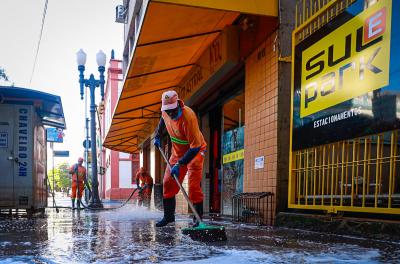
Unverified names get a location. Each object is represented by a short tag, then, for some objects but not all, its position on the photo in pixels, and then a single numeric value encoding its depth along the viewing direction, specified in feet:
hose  41.42
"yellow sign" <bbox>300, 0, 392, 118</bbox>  12.67
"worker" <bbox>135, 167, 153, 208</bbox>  47.91
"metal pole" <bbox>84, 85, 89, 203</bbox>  72.96
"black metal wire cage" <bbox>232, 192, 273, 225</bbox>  19.01
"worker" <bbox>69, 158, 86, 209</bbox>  45.65
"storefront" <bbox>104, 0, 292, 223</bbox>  18.89
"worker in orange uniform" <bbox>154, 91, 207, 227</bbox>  15.34
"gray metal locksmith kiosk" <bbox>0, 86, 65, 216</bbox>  26.66
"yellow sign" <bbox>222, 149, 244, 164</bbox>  25.15
